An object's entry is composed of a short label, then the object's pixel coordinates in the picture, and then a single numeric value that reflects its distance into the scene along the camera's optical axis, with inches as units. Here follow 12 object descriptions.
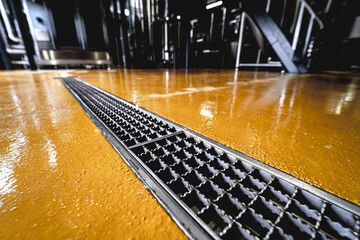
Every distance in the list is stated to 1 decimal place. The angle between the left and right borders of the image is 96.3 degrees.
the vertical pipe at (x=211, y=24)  356.1
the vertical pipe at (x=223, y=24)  338.9
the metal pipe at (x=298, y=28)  179.3
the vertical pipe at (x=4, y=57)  319.0
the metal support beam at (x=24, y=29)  267.2
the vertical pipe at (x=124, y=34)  316.2
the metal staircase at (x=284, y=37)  185.2
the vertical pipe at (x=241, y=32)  246.6
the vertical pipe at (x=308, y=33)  182.7
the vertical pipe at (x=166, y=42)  347.9
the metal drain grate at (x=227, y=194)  17.1
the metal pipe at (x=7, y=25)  308.3
